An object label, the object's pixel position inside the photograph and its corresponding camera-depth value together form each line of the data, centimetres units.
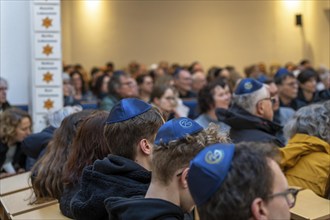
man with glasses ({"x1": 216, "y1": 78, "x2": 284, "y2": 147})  383
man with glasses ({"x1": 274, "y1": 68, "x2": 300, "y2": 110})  627
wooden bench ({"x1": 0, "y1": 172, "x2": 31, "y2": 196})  354
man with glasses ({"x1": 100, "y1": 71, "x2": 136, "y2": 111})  619
